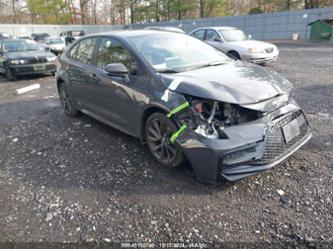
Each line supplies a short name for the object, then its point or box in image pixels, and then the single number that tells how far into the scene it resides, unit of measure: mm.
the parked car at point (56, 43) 17875
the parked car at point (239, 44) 9359
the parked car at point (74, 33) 30262
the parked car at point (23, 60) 9570
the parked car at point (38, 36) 24762
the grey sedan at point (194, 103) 2727
